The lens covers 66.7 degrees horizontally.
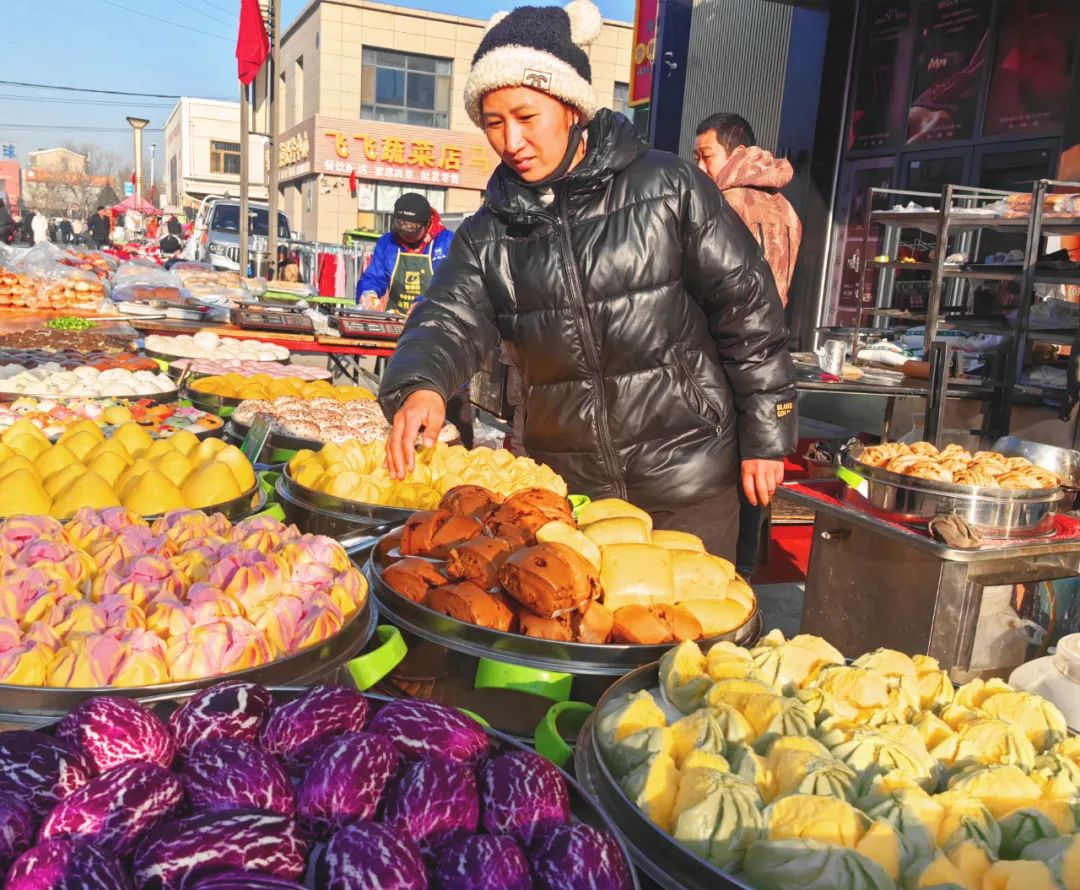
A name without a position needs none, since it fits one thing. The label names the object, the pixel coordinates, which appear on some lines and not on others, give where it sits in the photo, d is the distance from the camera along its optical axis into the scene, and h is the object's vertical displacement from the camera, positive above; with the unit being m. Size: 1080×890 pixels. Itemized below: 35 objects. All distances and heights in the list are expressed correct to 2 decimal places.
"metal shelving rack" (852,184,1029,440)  4.30 +0.23
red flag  8.23 +2.15
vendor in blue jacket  6.46 +0.08
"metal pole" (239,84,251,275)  8.96 +0.96
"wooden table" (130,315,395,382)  5.19 -0.47
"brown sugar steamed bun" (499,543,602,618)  1.27 -0.46
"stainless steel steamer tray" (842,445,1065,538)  2.16 -0.51
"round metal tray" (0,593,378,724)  1.01 -0.55
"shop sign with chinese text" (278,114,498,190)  27.11 +3.96
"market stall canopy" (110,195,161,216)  31.83 +1.91
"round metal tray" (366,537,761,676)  1.23 -0.55
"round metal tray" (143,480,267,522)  1.84 -0.56
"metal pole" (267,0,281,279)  9.71 +1.60
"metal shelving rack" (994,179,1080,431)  4.84 +0.04
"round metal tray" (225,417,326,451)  2.52 -0.54
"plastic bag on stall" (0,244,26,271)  6.86 -0.10
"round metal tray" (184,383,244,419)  3.20 -0.57
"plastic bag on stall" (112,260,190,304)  6.36 -0.24
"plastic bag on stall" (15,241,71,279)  6.60 -0.12
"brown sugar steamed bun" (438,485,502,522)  1.63 -0.45
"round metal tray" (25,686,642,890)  0.84 -0.55
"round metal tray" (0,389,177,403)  3.10 -0.56
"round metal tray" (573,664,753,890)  0.81 -0.57
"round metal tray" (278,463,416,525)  1.86 -0.54
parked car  15.48 +0.56
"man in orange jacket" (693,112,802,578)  4.54 +0.63
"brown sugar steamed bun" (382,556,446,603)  1.39 -0.52
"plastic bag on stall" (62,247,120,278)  7.55 -0.10
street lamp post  34.66 +4.38
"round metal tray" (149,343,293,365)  4.34 -0.53
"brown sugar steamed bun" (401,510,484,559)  1.51 -0.47
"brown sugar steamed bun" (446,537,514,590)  1.38 -0.47
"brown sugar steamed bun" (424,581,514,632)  1.28 -0.51
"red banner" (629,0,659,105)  12.94 +3.74
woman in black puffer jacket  2.09 -0.06
